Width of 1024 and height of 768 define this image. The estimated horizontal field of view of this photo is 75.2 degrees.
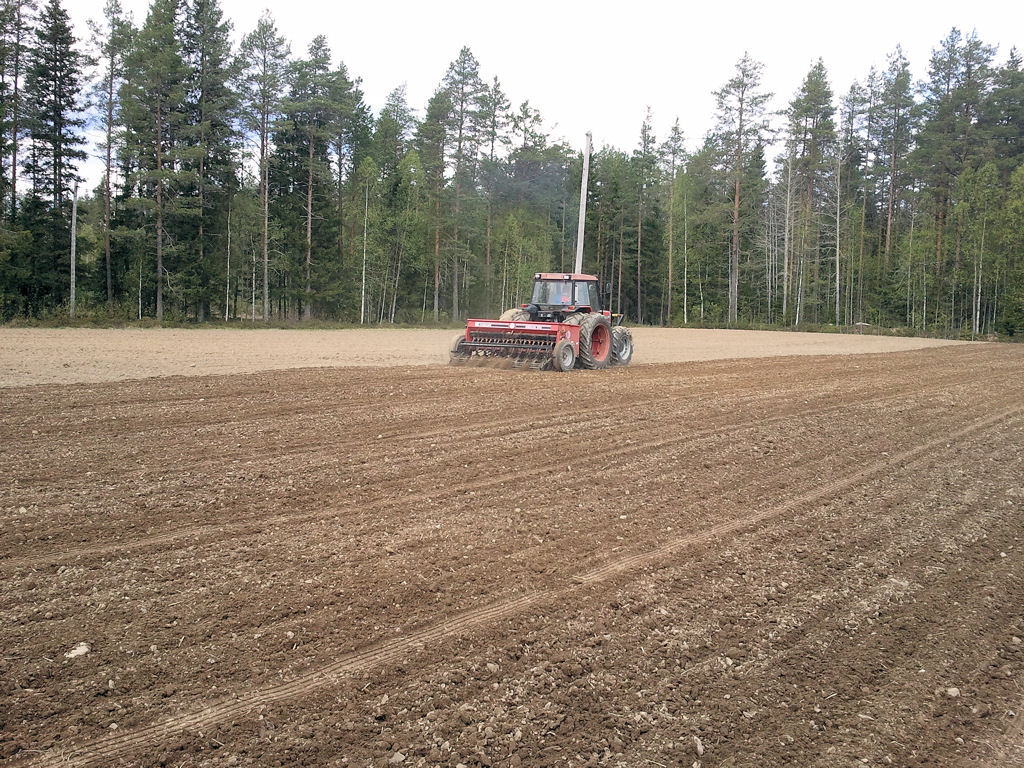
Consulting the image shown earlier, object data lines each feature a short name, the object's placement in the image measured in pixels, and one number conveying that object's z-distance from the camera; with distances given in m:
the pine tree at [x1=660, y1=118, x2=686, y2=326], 66.25
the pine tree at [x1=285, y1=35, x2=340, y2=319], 38.42
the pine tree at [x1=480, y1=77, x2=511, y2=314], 46.41
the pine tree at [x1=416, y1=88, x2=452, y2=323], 44.69
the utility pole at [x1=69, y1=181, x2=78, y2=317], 30.84
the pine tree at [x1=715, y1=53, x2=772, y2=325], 50.69
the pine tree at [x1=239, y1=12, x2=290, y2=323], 35.94
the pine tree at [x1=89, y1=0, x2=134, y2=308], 32.91
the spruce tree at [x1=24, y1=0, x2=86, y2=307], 31.81
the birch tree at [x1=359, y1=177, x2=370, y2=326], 40.67
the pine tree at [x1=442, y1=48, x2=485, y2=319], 45.25
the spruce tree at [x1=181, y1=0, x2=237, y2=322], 35.69
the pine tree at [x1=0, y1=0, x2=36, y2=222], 30.64
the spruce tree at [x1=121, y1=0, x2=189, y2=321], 32.62
